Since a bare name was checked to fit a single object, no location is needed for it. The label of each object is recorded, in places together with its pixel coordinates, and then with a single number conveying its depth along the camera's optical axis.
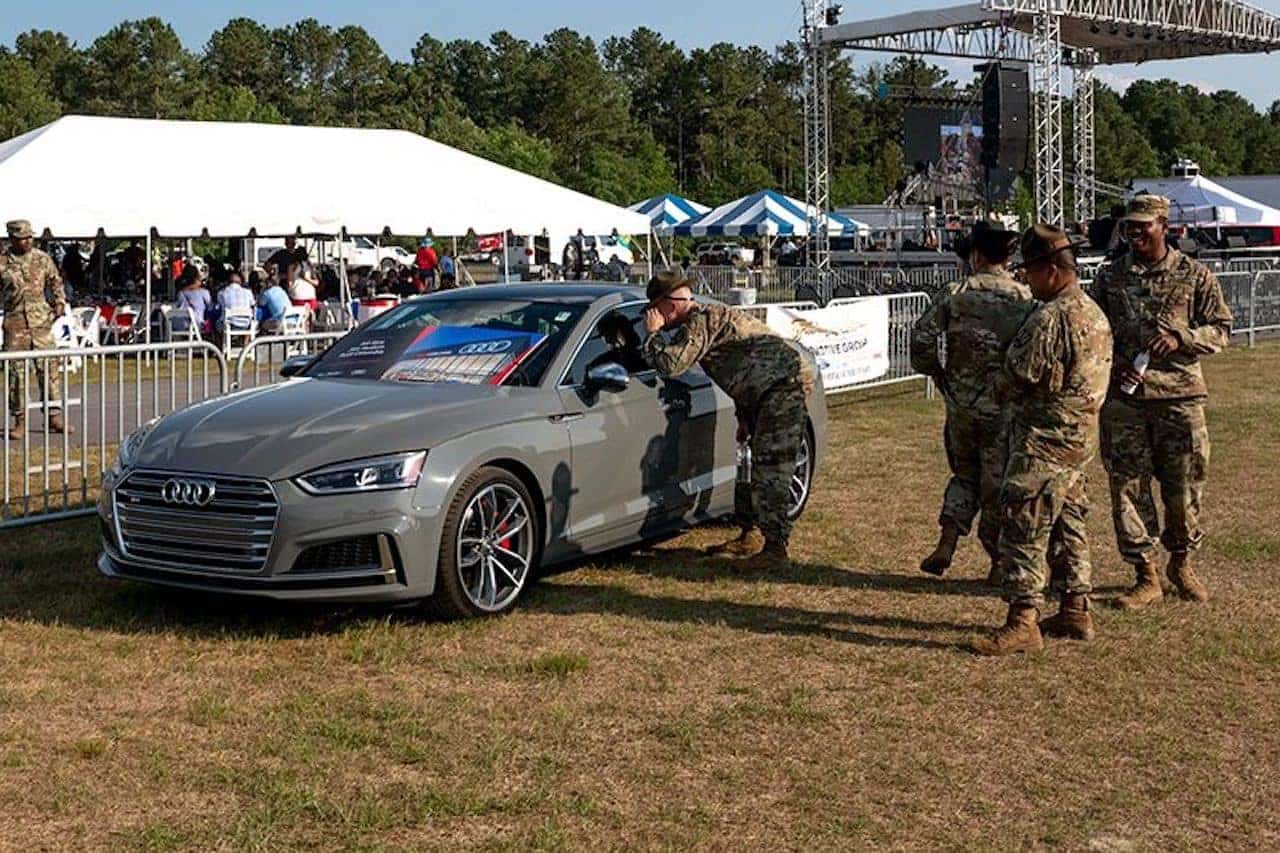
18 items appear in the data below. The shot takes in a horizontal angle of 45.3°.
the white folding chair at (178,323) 20.45
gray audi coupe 6.30
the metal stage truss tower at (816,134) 33.25
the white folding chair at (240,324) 19.73
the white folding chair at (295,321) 20.00
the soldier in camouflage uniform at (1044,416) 6.12
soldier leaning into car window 7.80
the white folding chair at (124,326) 21.16
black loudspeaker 32.12
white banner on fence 14.05
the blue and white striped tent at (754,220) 39.53
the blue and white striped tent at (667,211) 42.19
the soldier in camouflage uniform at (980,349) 7.12
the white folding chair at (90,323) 19.16
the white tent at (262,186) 19.44
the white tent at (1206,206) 37.34
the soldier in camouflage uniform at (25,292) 12.93
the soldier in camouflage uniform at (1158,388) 7.00
